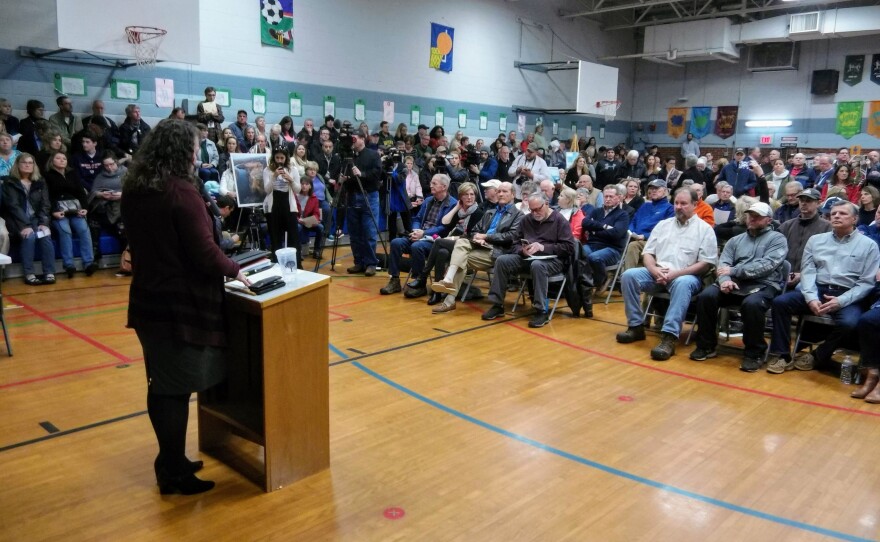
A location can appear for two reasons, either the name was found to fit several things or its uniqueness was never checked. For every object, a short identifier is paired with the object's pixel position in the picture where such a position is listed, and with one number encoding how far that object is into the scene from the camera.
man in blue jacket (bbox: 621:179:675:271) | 6.61
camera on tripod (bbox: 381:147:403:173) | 7.94
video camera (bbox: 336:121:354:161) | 7.80
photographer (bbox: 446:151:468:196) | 9.91
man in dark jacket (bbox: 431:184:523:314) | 6.25
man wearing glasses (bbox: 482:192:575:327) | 5.85
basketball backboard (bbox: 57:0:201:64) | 7.82
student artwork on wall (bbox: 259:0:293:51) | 10.52
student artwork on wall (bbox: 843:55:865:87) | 15.47
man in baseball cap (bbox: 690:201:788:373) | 4.79
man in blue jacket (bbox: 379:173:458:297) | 6.84
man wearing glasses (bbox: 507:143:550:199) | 11.00
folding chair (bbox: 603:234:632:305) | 6.62
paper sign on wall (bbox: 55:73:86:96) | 8.59
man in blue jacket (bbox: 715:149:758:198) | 9.22
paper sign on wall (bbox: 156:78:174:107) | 9.48
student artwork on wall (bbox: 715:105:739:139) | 17.62
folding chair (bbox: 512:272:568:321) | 5.94
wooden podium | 2.74
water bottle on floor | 4.51
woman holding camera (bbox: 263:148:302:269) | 7.66
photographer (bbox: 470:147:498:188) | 11.59
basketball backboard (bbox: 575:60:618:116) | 15.49
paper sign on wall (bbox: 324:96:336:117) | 11.59
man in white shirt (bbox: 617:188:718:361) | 5.12
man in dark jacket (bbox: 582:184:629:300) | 6.68
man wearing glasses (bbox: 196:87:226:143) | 9.24
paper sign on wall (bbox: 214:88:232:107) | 10.12
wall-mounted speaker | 15.86
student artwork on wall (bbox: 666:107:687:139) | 18.52
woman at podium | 2.48
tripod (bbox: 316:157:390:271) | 7.61
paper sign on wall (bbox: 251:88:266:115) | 10.59
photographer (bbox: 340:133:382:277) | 7.73
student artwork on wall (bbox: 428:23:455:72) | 13.30
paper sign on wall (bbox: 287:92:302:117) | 11.10
